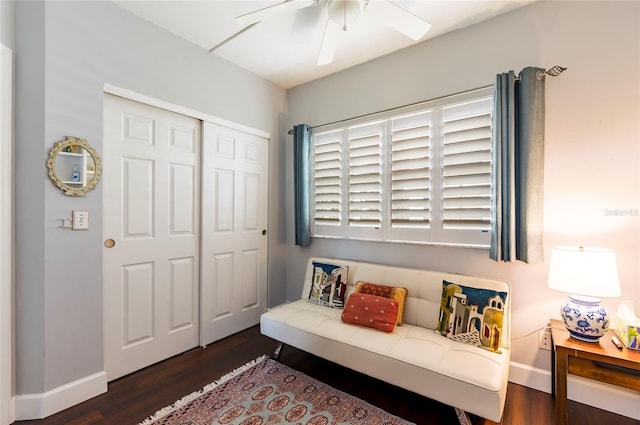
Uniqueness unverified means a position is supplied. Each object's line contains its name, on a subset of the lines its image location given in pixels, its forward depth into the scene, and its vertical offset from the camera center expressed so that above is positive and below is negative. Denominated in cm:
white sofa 150 -85
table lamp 154 -38
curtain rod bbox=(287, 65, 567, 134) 188 +94
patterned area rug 169 -122
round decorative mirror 176 +29
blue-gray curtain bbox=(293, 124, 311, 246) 306 +34
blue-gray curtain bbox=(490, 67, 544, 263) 190 +32
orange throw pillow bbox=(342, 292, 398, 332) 204 -73
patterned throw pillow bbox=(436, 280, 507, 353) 181 -68
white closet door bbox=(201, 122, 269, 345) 264 -19
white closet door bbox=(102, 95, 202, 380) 206 -17
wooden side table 150 -85
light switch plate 183 -6
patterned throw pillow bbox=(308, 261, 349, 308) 252 -66
